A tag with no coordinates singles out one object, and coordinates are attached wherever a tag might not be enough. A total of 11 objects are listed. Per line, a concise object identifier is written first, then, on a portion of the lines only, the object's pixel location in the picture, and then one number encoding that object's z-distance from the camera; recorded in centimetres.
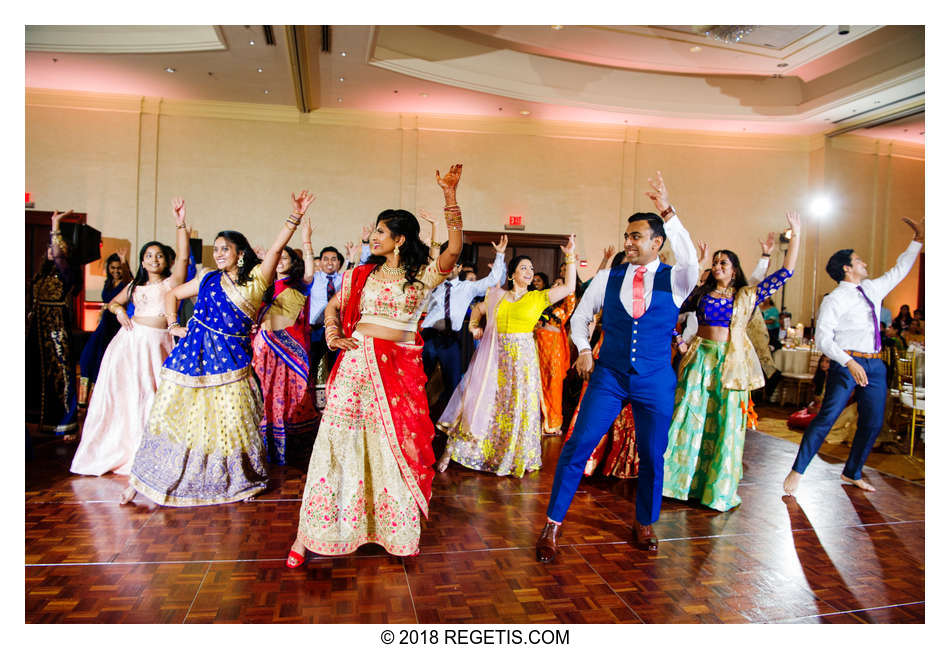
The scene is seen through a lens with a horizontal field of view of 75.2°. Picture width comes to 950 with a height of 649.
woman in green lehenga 353
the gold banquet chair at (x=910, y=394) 484
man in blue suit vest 278
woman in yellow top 413
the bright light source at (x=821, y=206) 961
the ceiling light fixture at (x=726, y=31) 688
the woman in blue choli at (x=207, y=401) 328
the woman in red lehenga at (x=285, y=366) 428
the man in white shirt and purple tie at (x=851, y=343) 378
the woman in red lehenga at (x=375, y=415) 262
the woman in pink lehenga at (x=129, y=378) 388
